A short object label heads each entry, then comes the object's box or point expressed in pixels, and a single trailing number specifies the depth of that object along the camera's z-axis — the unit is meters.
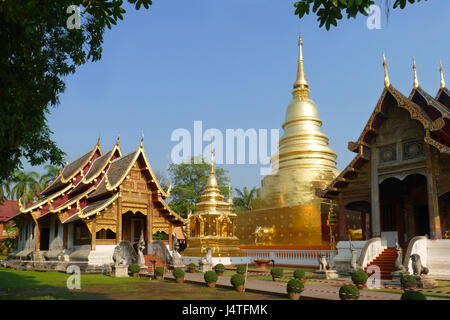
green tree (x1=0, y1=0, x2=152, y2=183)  6.81
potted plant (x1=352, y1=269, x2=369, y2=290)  12.68
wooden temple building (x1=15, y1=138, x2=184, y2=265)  21.61
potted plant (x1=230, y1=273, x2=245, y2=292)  12.48
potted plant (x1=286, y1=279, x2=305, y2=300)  10.55
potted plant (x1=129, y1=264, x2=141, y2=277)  17.93
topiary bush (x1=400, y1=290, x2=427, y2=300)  7.47
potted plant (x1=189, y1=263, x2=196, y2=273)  20.39
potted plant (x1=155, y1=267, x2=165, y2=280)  16.61
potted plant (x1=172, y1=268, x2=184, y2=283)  15.48
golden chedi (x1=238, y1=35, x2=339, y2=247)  25.38
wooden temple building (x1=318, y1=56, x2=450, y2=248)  16.12
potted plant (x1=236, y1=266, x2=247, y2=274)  16.09
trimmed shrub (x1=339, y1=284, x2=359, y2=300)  9.51
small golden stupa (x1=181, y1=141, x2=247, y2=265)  26.12
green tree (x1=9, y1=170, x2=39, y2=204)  55.83
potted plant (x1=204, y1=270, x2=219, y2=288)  13.59
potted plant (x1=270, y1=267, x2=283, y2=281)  15.49
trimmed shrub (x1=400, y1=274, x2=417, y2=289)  12.20
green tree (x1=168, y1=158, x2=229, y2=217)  43.47
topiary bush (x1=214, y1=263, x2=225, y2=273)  18.25
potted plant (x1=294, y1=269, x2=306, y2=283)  13.66
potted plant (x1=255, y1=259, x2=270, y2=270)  21.56
